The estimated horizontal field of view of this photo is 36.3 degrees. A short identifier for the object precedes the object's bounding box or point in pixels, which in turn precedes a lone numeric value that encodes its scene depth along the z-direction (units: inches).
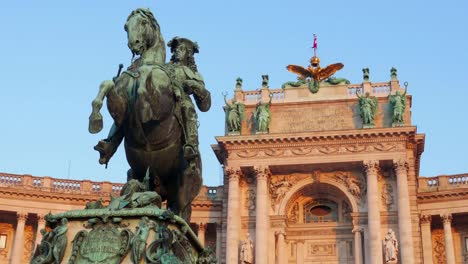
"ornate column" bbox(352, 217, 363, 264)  1700.3
